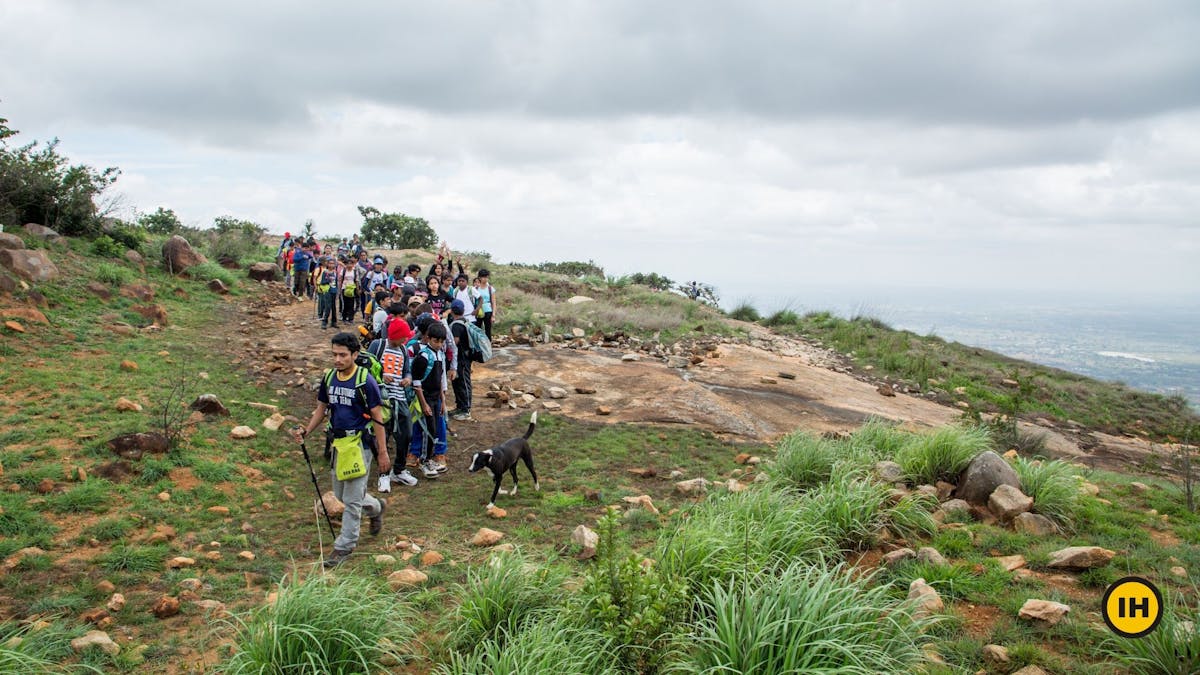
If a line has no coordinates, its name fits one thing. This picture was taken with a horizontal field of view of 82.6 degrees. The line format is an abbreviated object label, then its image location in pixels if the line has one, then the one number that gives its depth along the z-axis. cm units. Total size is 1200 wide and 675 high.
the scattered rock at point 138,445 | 711
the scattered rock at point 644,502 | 700
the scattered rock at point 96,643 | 399
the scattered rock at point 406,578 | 505
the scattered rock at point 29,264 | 1291
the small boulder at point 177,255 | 1877
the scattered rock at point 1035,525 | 573
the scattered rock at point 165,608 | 452
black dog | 700
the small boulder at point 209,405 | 887
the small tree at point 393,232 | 4331
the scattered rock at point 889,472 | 693
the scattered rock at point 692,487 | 765
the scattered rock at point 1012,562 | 498
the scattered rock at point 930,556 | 501
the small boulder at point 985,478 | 642
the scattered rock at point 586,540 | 581
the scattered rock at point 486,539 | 604
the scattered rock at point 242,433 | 840
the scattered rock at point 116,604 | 455
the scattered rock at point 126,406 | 838
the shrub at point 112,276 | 1462
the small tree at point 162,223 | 2928
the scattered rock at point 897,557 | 516
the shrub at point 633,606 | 388
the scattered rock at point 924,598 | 424
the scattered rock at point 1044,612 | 411
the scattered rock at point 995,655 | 383
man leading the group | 564
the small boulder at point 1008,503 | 596
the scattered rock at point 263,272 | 2284
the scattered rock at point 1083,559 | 486
